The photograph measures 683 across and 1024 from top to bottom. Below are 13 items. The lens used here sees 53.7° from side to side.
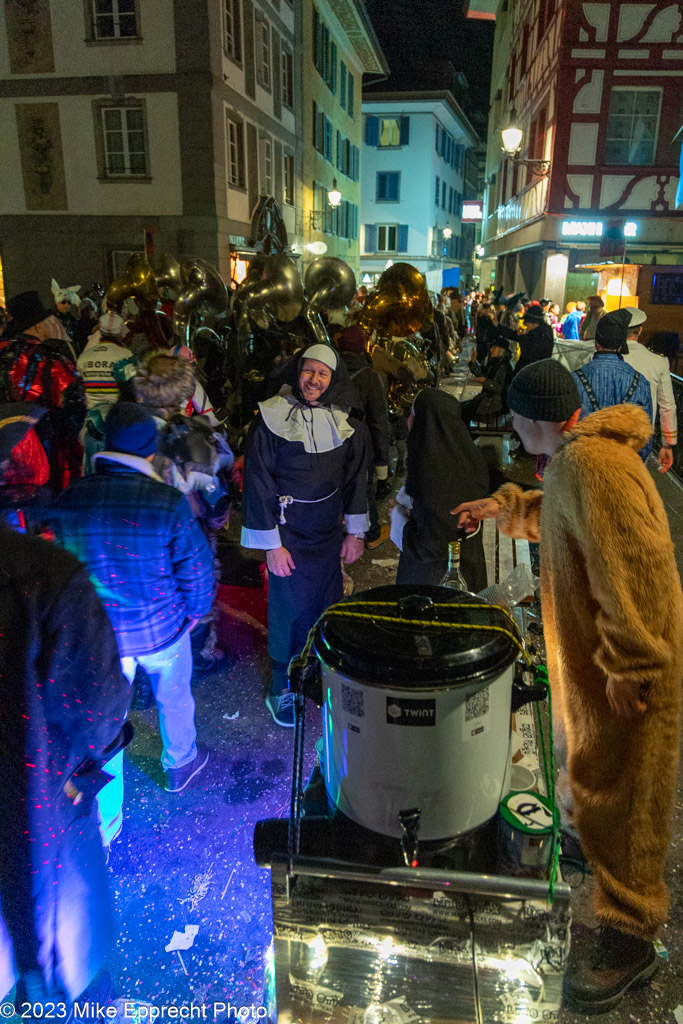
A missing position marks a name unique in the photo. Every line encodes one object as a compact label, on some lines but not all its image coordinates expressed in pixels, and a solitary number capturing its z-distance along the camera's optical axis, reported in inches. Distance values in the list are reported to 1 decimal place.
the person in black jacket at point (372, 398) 232.8
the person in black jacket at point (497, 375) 392.3
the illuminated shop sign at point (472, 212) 1772.9
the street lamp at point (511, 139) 588.1
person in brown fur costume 75.8
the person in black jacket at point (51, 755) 66.6
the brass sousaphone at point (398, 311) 367.9
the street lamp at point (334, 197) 940.6
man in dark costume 135.6
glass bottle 120.5
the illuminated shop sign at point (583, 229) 769.6
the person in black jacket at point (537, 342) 342.3
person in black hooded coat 125.4
